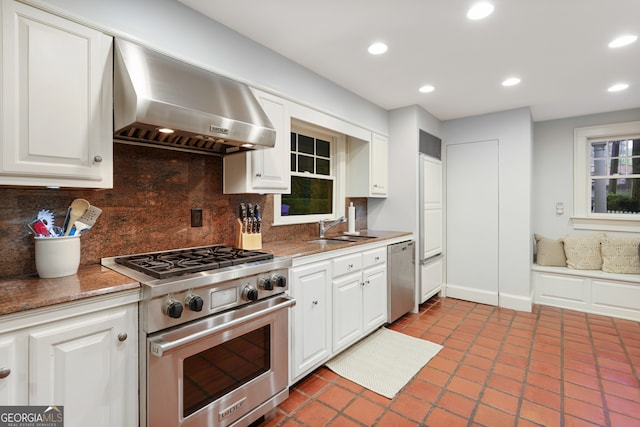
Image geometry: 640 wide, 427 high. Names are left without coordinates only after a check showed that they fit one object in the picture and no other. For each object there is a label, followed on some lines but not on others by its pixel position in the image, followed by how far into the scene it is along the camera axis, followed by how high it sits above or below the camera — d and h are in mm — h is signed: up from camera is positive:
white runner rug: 2248 -1182
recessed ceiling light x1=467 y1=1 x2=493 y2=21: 1850 +1243
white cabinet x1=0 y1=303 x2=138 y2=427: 1104 -583
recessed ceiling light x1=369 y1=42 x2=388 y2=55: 2324 +1267
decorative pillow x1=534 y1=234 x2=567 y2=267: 4000 -498
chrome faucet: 3242 -100
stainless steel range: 1371 -591
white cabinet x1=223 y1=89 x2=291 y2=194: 2203 +369
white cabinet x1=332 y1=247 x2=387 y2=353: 2476 -703
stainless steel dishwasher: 3145 -678
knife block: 2303 -187
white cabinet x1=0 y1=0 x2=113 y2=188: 1280 +499
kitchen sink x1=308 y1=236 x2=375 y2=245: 2977 -252
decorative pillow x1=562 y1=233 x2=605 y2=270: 3785 -459
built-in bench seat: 3447 -890
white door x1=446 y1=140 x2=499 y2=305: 3941 -85
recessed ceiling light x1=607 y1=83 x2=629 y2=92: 3061 +1270
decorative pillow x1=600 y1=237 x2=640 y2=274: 3588 -476
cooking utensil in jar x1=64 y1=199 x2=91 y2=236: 1550 +23
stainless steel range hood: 1467 +560
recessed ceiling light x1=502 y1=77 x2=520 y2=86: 2941 +1275
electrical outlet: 2170 -18
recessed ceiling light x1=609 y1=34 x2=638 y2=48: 2193 +1246
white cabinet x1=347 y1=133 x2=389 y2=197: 3529 +549
